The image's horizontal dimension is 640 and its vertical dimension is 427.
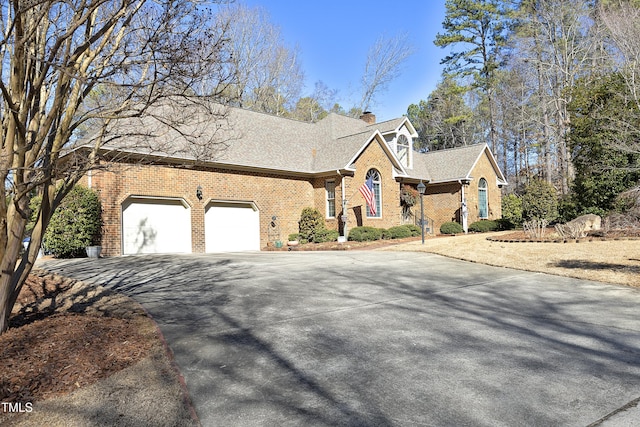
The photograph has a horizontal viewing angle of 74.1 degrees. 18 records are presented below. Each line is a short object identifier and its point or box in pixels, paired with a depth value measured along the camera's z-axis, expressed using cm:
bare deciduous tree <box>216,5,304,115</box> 3198
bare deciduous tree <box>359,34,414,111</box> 3780
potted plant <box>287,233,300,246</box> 1923
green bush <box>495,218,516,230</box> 2541
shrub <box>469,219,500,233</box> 2469
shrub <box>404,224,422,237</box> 2220
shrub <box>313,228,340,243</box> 1981
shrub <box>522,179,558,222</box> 2223
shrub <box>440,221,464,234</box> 2480
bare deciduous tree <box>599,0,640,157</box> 1398
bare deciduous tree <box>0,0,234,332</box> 461
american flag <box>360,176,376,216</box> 1991
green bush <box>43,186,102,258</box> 1334
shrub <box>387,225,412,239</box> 2102
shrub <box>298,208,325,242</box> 1995
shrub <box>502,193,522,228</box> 2453
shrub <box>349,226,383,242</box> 1943
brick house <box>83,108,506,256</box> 1546
